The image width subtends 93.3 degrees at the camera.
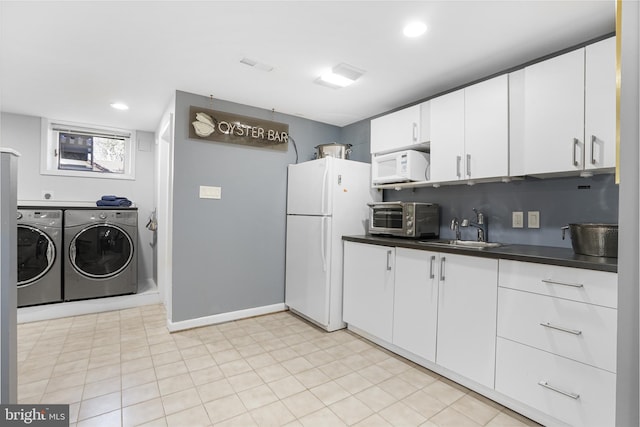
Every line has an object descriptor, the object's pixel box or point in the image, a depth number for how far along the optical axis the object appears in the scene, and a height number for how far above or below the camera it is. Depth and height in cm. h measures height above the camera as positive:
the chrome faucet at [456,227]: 255 -11
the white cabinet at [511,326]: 146 -67
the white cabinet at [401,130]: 269 +80
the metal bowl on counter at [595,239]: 161 -13
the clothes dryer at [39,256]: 328 -52
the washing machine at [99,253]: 350 -51
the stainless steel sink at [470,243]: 227 -23
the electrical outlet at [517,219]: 227 -3
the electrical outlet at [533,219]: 218 -3
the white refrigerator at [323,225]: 298 -13
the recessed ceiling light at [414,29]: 185 +116
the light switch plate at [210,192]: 305 +20
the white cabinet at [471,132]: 214 +63
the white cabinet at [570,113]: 169 +62
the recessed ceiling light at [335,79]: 256 +117
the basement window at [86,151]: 395 +83
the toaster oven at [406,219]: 261 -5
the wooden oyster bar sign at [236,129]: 299 +88
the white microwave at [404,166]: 276 +45
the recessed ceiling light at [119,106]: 333 +118
